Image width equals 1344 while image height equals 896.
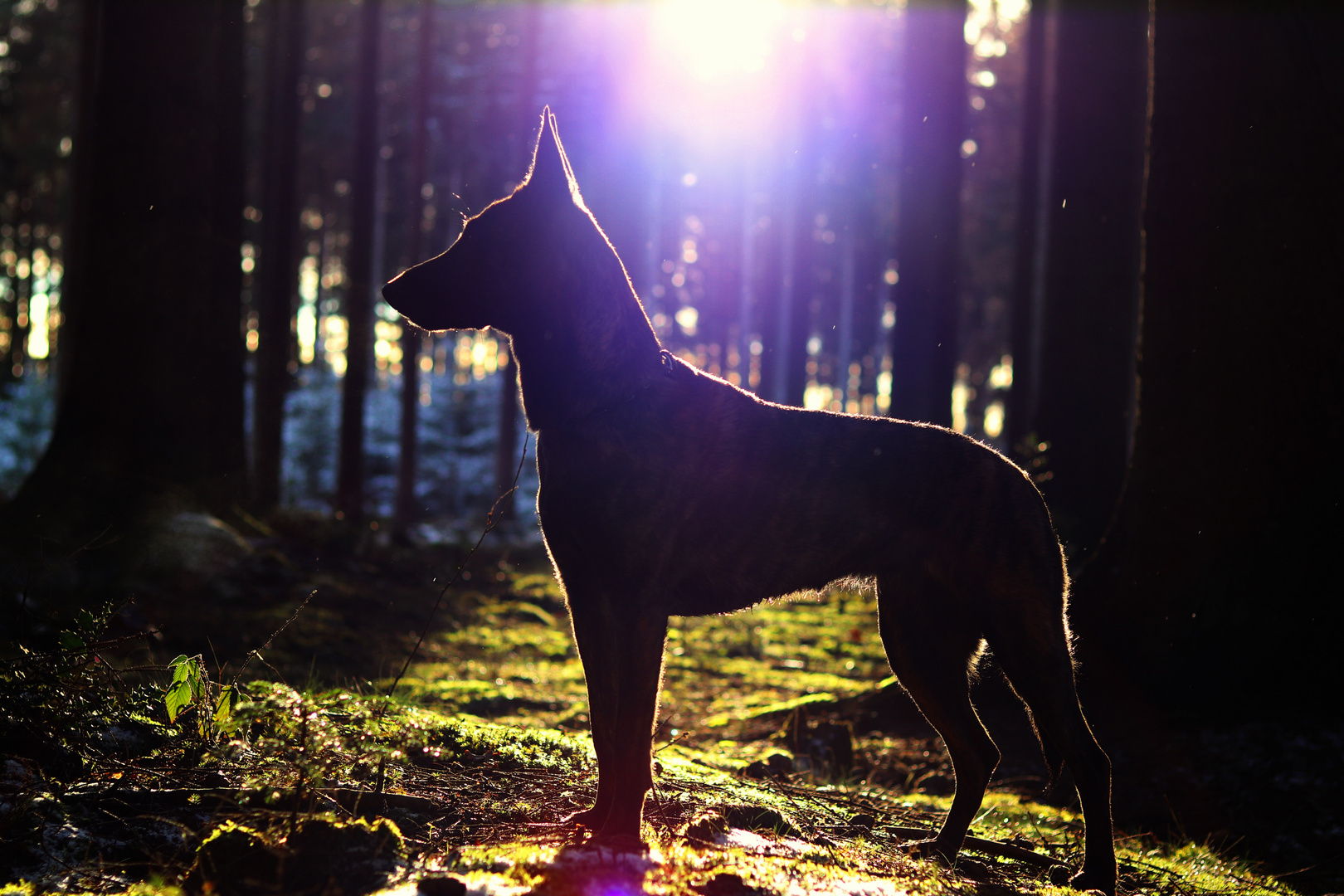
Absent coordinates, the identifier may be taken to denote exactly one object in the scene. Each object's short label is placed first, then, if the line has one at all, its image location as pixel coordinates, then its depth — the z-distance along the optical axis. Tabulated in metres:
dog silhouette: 3.70
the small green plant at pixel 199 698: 3.28
